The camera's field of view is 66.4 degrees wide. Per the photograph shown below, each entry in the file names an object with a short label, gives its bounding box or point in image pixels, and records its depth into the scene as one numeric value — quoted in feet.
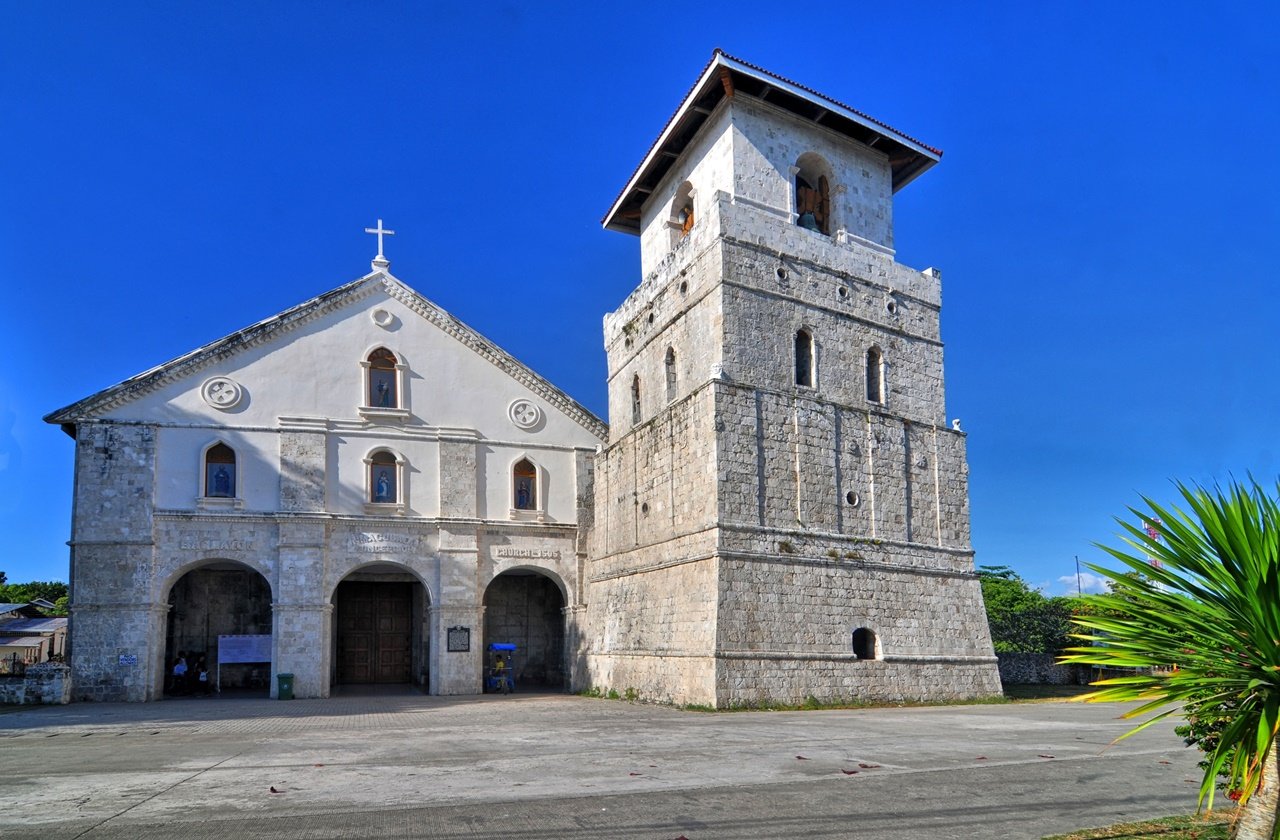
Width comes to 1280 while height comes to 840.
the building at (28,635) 126.00
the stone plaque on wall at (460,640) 93.25
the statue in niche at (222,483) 90.74
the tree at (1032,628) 123.85
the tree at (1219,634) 18.63
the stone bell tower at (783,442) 74.74
